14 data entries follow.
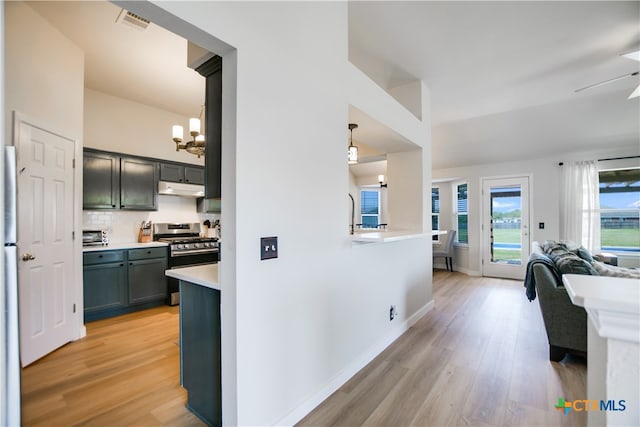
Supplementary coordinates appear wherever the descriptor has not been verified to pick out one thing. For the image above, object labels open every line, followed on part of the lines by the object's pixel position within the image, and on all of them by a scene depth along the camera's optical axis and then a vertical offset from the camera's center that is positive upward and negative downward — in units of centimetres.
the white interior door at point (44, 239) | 251 -24
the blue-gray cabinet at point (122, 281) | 358 -89
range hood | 448 +40
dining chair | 664 -87
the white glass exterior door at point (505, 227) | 583 -29
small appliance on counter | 380 -32
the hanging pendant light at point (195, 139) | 296 +82
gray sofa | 250 -93
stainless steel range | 430 -51
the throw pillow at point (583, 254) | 341 -50
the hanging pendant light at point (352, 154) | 346 +72
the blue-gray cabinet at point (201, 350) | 173 -88
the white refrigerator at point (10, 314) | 98 -35
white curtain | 507 +16
